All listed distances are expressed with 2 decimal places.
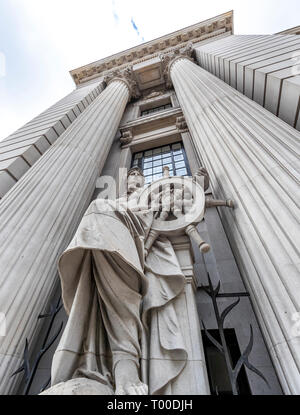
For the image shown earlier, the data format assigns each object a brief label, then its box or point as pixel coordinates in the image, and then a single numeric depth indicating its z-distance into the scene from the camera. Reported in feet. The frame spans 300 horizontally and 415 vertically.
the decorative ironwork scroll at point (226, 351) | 5.98
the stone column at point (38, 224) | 8.97
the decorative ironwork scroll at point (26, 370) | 7.45
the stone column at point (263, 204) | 6.38
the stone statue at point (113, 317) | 5.74
